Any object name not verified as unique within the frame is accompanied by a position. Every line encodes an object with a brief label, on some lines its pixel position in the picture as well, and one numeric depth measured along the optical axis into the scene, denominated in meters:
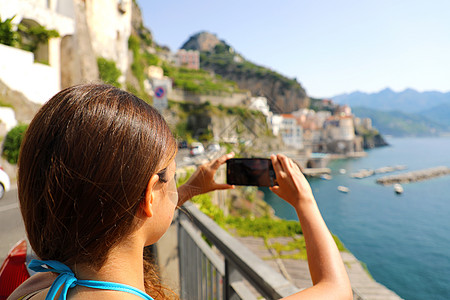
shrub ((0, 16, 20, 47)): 3.89
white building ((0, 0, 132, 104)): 7.30
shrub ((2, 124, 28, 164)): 7.45
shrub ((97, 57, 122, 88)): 16.89
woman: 0.64
